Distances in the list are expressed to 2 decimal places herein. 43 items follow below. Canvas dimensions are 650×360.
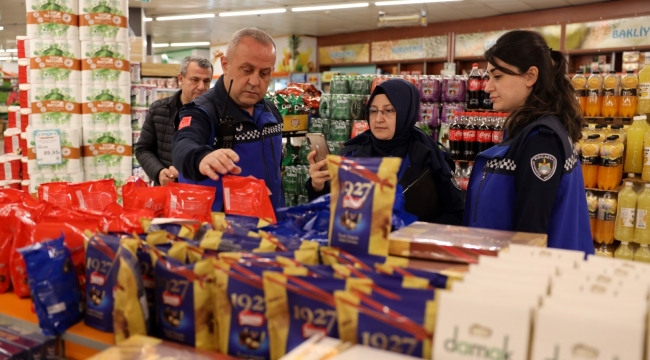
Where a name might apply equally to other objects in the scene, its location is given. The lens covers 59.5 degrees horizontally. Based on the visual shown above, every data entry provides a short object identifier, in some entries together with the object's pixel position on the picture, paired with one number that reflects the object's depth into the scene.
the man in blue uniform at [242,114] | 2.45
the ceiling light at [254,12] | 12.93
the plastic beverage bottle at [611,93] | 5.19
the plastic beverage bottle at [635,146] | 5.05
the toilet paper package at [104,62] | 4.85
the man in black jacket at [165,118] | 4.02
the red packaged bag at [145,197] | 2.07
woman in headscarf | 2.55
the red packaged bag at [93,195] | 2.04
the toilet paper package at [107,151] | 5.01
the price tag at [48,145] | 4.79
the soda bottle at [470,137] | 5.21
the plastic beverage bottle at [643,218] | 5.08
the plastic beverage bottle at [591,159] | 5.08
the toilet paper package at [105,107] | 4.93
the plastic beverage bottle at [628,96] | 5.04
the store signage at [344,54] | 16.03
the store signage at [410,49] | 14.15
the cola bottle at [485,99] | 5.34
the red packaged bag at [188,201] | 1.92
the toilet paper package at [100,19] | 4.77
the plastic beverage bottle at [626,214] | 5.12
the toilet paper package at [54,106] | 4.82
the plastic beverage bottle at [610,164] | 4.94
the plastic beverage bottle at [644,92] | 4.97
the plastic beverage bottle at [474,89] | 5.41
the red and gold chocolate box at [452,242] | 1.39
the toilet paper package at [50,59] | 4.74
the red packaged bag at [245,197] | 1.96
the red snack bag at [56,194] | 2.00
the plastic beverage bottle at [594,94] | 5.29
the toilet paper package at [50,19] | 4.68
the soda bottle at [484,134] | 5.15
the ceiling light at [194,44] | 19.93
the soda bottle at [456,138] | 5.27
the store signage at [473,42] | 13.02
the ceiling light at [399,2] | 11.47
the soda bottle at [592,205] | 5.34
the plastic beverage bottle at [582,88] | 5.38
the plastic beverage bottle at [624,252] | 5.23
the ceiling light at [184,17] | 14.01
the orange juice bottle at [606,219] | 5.24
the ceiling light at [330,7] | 12.12
